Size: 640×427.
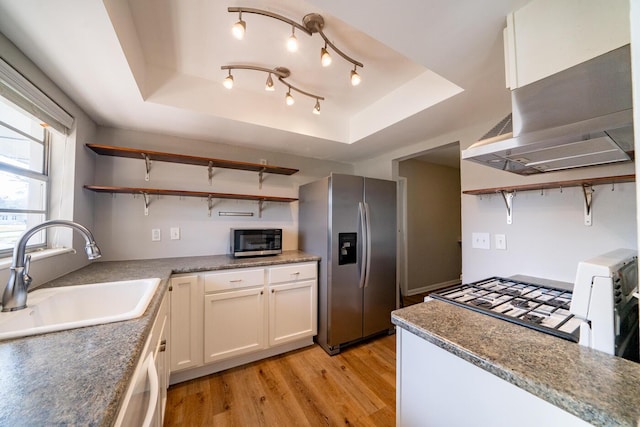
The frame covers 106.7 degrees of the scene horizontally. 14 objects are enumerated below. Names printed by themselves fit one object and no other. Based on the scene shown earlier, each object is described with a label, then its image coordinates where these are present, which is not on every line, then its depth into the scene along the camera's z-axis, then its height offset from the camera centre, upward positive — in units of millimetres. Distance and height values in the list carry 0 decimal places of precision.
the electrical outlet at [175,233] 2281 -147
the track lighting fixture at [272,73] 1608 +1034
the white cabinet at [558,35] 760 +640
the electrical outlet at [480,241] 1924 -201
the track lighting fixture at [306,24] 1205 +1045
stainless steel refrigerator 2254 -366
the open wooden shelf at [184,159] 1914 +538
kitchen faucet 978 -252
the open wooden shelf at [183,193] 1858 +223
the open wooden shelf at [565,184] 1264 +196
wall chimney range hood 763 +353
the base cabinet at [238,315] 1804 -834
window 1207 +242
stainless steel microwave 2274 -240
